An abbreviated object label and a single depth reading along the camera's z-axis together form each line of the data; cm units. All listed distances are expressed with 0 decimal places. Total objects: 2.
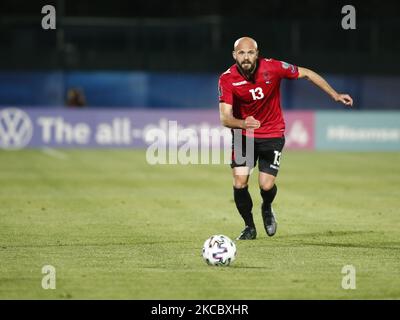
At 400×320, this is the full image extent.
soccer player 1238
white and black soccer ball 1040
